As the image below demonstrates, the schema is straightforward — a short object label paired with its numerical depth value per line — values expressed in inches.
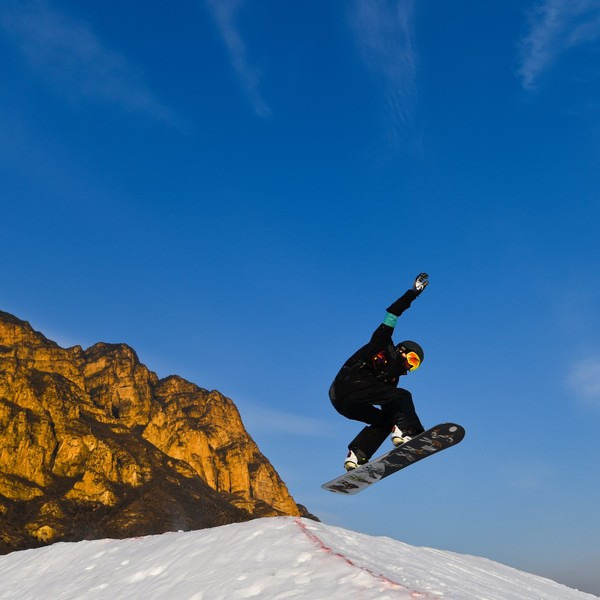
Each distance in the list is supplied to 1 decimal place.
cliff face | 6771.7
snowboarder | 478.3
